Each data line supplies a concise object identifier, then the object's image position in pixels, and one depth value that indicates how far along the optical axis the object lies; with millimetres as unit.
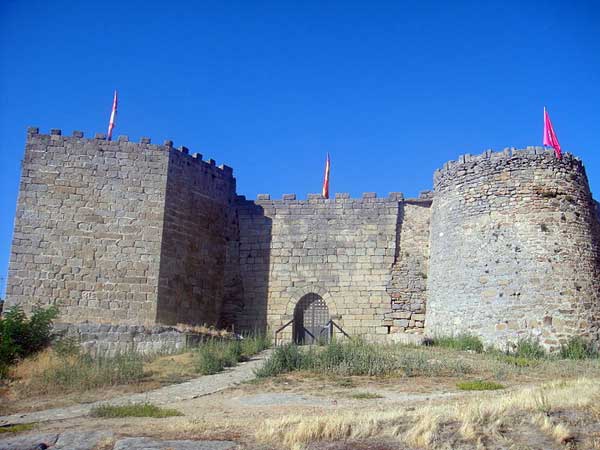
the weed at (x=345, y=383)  12758
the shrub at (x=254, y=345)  16739
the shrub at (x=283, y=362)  13734
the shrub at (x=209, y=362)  14500
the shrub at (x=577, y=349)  15339
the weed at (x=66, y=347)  15687
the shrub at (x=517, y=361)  14375
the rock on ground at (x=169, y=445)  8141
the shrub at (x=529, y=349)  15359
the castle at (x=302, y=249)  16469
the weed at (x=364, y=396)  11531
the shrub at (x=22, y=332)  15625
